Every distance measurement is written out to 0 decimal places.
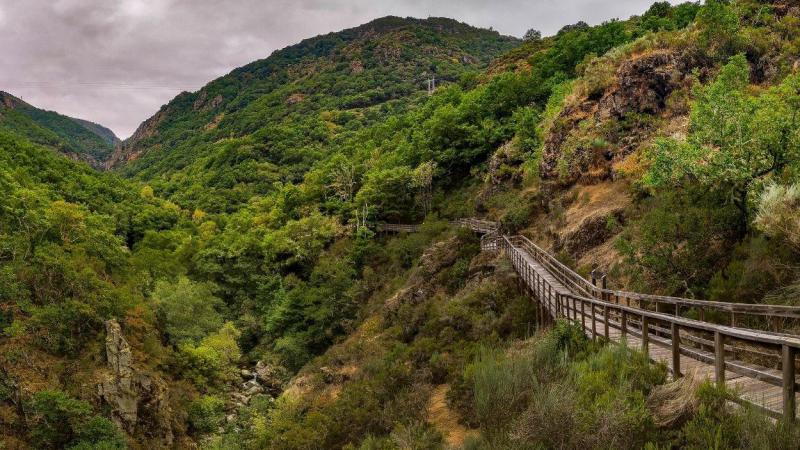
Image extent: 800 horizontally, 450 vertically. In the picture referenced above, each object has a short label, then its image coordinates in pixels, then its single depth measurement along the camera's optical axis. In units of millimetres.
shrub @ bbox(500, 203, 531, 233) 27906
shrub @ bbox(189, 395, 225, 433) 31462
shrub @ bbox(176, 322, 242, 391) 36006
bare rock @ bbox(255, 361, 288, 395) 34812
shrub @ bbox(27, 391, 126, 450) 27109
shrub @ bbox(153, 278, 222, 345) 39438
